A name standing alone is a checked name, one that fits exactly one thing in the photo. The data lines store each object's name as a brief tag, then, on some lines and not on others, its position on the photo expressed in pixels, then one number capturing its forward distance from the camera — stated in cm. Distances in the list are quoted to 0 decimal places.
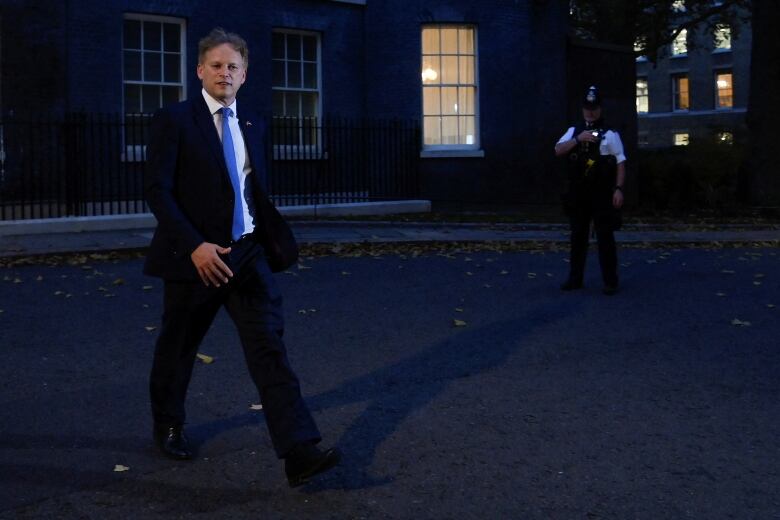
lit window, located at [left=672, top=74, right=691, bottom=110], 5797
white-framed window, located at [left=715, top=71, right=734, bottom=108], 5603
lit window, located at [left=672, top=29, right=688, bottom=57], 5830
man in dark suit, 437
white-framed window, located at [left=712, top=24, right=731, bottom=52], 5625
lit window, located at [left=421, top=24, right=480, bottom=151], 2255
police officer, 1025
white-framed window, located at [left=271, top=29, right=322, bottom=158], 2141
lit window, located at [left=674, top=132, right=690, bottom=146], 5705
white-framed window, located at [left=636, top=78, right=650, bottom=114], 5971
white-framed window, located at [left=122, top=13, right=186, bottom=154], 1912
